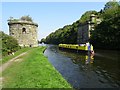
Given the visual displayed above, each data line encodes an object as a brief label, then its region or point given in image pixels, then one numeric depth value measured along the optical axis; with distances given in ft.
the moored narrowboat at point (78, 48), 77.13
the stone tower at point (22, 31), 91.38
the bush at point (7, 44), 55.69
